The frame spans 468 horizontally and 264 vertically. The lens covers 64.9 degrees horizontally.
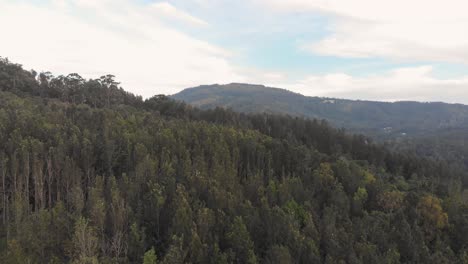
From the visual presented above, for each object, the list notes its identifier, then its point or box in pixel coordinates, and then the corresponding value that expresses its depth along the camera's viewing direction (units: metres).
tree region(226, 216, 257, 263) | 45.03
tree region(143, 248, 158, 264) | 38.94
